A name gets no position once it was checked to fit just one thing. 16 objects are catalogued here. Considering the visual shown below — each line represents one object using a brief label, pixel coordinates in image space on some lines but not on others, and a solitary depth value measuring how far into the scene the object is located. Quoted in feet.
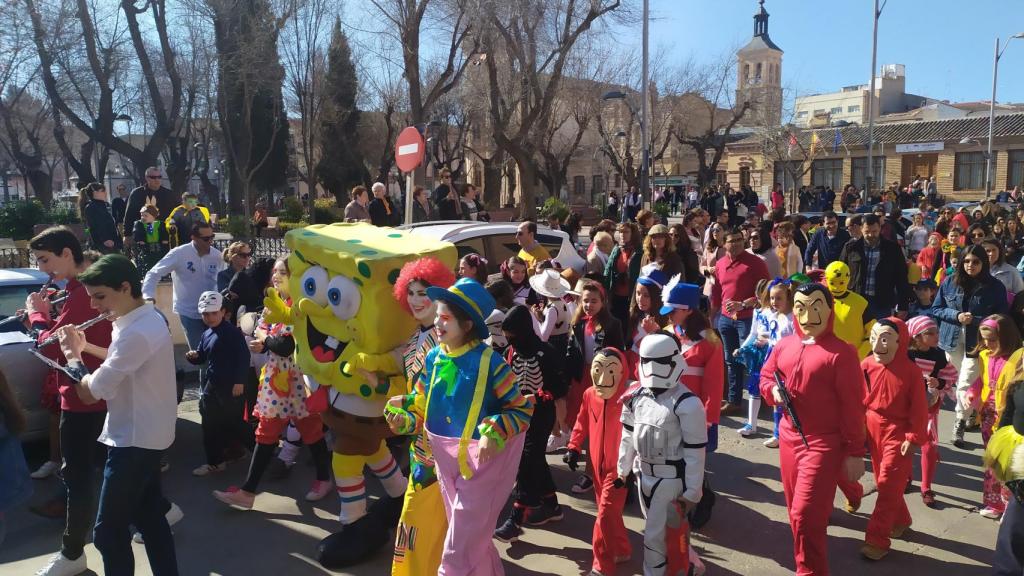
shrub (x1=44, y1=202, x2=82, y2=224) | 80.18
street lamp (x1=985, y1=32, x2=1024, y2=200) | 120.88
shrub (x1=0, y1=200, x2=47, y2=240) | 76.59
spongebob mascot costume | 14.38
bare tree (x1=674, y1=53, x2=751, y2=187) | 122.72
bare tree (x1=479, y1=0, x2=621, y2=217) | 64.85
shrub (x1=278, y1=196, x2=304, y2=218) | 102.00
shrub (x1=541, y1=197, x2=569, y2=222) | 89.25
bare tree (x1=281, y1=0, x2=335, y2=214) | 78.59
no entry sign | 28.91
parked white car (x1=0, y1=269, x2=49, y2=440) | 18.26
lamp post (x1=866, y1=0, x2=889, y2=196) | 92.50
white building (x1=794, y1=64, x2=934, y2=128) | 256.03
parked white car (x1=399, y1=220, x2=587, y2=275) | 27.61
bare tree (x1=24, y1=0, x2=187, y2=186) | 65.92
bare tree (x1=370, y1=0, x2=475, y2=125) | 65.21
